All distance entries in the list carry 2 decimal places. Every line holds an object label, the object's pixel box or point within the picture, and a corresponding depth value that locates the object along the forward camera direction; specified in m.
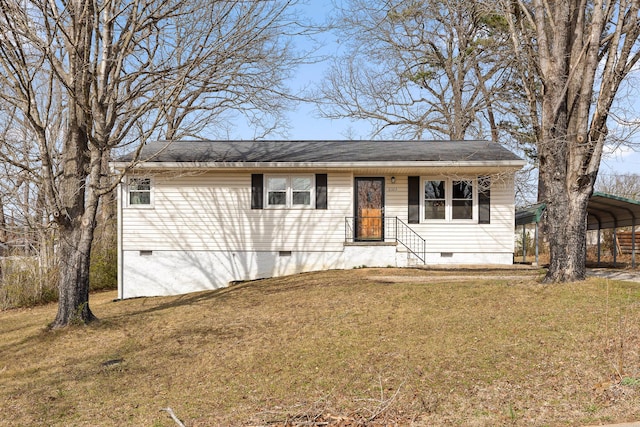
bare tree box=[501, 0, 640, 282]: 9.20
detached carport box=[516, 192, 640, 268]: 13.16
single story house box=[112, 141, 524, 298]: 14.30
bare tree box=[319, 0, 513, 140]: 21.48
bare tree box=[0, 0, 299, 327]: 8.25
